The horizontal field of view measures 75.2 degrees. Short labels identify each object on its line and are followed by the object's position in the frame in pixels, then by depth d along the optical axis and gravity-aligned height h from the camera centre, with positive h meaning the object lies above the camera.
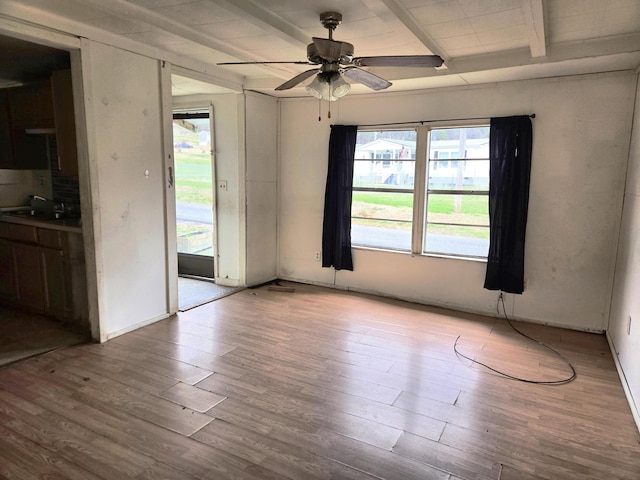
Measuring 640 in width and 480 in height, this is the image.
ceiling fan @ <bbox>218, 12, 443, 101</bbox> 2.55 +0.72
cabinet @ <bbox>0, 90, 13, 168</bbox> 4.32 +0.36
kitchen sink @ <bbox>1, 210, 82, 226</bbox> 3.86 -0.43
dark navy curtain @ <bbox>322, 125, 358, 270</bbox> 4.93 -0.28
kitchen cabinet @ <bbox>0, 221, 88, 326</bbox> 3.72 -0.92
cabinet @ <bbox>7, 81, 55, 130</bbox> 3.93 +0.64
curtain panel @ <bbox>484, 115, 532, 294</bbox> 4.01 -0.19
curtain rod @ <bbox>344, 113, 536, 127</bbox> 4.21 +0.60
